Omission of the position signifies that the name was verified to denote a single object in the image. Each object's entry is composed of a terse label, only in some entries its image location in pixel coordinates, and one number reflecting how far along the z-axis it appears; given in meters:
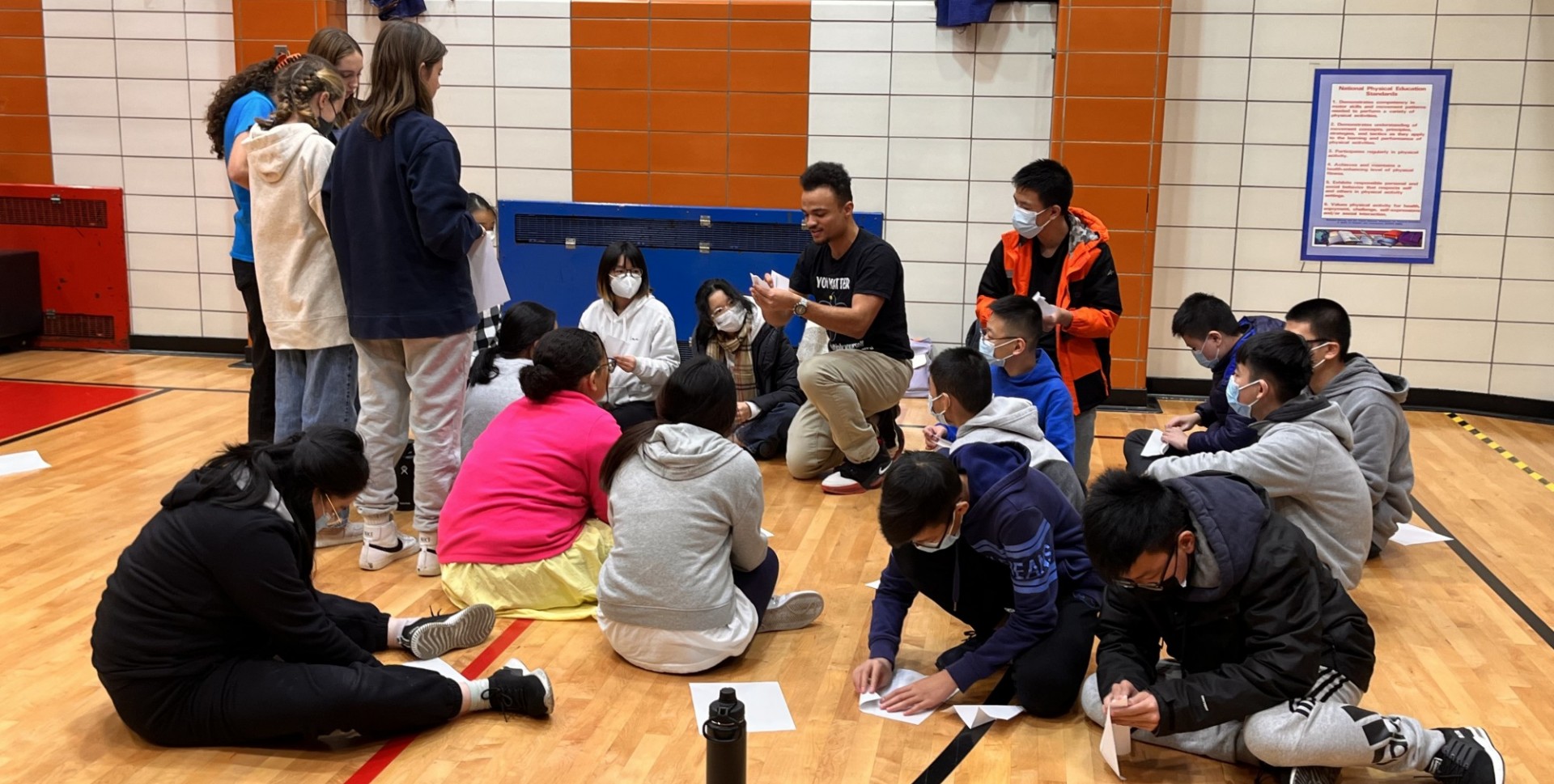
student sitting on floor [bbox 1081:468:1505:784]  2.68
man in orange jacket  4.89
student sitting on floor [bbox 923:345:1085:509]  3.79
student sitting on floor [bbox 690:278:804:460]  5.80
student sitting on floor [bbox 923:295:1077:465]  4.46
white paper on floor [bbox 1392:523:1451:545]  4.74
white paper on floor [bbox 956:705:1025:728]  3.19
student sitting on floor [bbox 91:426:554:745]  2.78
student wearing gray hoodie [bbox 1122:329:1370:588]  3.52
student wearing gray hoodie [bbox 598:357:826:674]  3.34
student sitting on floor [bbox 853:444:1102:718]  2.96
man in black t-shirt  5.09
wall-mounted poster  6.82
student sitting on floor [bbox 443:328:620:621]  3.81
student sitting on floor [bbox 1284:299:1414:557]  4.31
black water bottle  2.32
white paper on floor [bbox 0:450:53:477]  5.30
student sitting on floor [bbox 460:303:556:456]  4.64
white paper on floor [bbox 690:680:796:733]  3.20
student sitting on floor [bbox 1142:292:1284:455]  4.76
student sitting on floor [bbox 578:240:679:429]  5.49
